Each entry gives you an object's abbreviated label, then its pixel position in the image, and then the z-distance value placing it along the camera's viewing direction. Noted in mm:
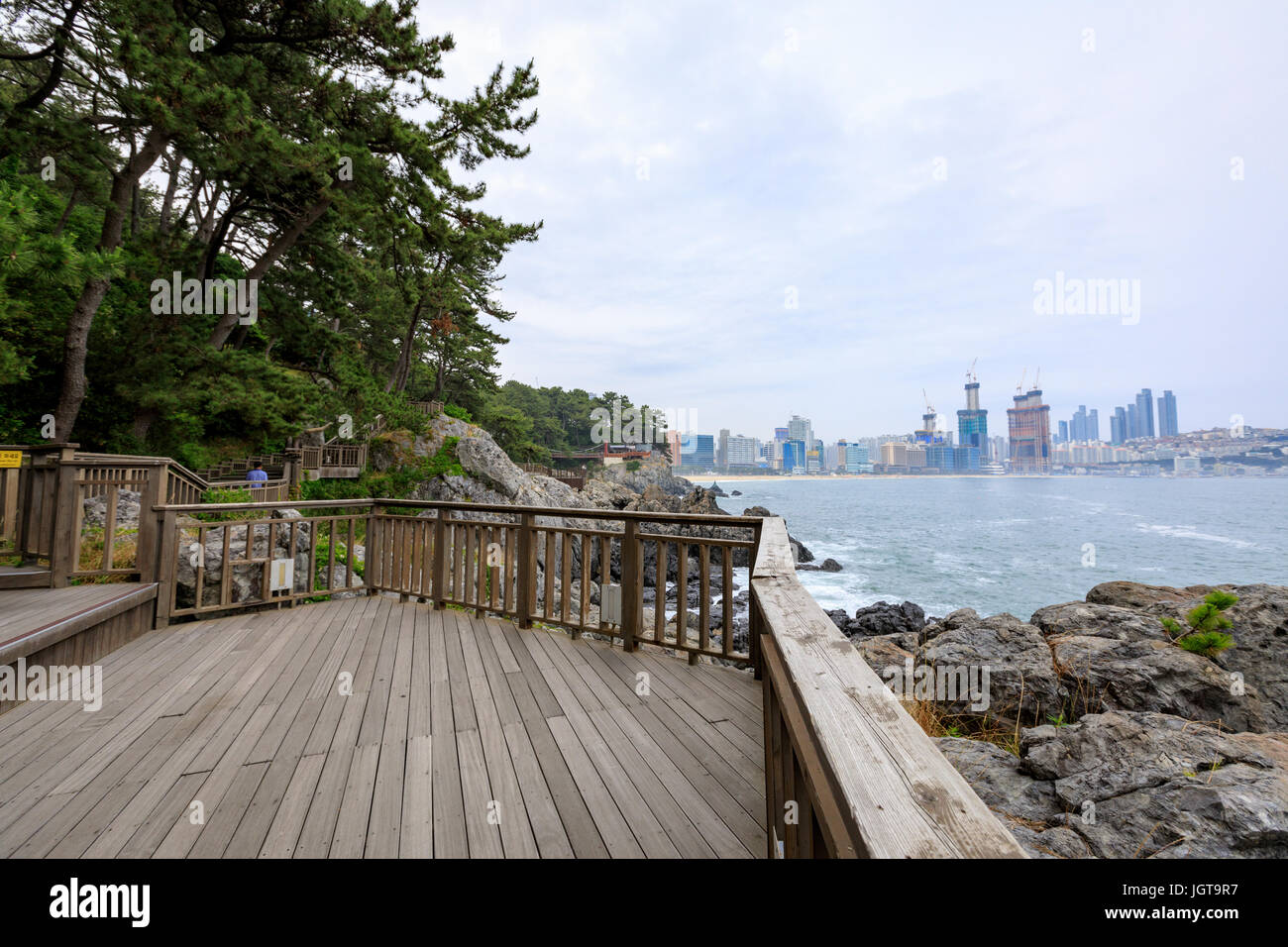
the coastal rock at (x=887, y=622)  11477
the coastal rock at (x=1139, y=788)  2264
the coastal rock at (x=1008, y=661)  4258
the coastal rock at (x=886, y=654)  5336
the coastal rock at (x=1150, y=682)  4258
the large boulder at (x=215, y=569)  4910
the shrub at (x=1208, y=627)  5129
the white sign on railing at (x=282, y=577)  4926
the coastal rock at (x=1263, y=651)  4715
